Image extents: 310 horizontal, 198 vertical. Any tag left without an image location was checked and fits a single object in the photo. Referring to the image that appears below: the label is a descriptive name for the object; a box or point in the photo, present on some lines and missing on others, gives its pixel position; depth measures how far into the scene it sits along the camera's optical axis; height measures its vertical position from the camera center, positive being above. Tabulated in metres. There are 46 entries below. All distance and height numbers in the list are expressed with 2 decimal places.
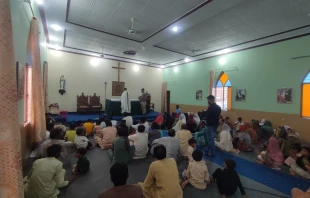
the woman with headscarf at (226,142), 4.08 -1.28
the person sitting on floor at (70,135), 3.80 -1.03
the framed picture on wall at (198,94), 8.70 +0.18
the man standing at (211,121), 3.59 -0.60
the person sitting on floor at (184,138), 3.57 -1.02
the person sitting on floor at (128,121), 5.29 -0.90
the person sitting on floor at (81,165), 2.70 -1.31
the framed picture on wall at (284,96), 5.30 +0.09
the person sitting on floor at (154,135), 3.81 -1.01
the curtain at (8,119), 1.21 -0.20
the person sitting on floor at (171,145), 2.89 -0.97
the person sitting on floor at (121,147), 2.93 -1.05
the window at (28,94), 3.33 +0.04
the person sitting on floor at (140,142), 3.36 -1.08
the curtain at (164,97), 11.43 +0.00
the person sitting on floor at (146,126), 4.58 -0.95
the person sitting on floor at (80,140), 3.54 -1.09
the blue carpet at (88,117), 6.63 -1.03
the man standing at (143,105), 7.88 -0.48
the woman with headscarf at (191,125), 5.36 -1.03
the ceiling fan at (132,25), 4.53 +2.42
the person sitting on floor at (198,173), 2.39 -1.27
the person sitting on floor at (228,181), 2.13 -1.24
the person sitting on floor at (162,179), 1.69 -0.99
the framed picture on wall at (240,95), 6.69 +0.13
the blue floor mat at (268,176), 2.58 -1.56
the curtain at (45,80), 6.25 +0.70
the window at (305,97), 5.00 +0.06
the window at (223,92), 7.45 +0.31
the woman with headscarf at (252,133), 4.86 -1.20
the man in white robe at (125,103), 6.99 -0.31
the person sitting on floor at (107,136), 3.97 -1.11
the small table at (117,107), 7.00 -0.54
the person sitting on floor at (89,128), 4.98 -1.11
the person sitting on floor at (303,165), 2.69 -1.32
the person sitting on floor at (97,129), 4.43 -1.04
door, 11.37 -0.27
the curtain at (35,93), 3.28 +0.06
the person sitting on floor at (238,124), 5.38 -1.00
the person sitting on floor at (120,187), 1.19 -0.79
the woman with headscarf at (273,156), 3.21 -1.32
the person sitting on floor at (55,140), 2.84 -0.89
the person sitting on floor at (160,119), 6.09 -0.96
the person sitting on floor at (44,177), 1.84 -1.07
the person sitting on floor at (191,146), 3.15 -1.08
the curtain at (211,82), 7.95 +0.86
